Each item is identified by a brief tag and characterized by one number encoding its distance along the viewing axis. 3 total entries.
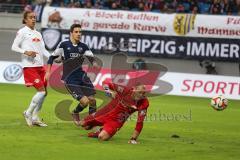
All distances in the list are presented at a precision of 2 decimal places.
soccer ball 17.33
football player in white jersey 15.91
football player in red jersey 13.74
